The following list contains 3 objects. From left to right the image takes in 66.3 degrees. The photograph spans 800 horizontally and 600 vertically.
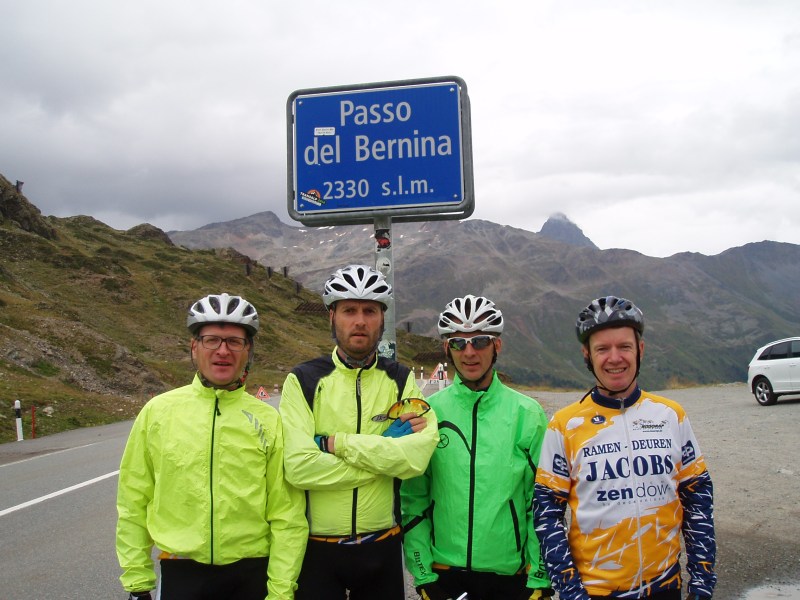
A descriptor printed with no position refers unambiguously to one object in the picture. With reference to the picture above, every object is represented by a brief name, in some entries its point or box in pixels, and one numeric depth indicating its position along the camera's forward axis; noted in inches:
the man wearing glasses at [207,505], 116.0
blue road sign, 147.7
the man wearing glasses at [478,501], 124.7
